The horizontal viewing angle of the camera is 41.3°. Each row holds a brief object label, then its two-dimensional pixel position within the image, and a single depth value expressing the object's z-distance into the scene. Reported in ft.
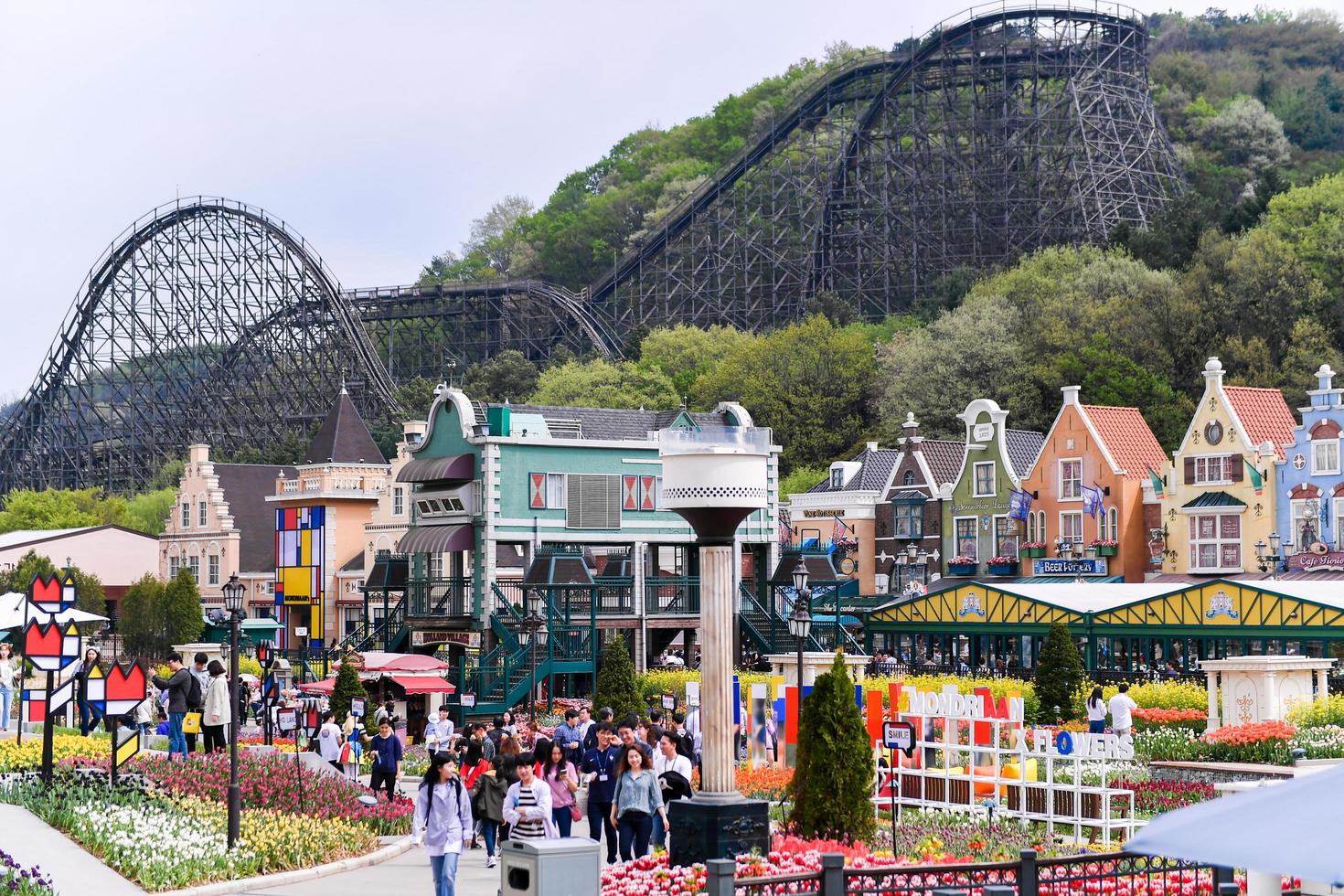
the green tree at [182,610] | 188.24
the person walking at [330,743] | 83.66
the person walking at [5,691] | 98.73
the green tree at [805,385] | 227.20
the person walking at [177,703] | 85.76
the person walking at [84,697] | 91.71
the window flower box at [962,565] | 182.70
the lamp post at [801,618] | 81.20
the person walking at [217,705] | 84.28
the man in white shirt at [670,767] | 60.64
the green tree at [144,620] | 193.67
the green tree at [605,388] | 235.40
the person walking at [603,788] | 59.41
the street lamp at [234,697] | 58.13
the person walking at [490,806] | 60.80
